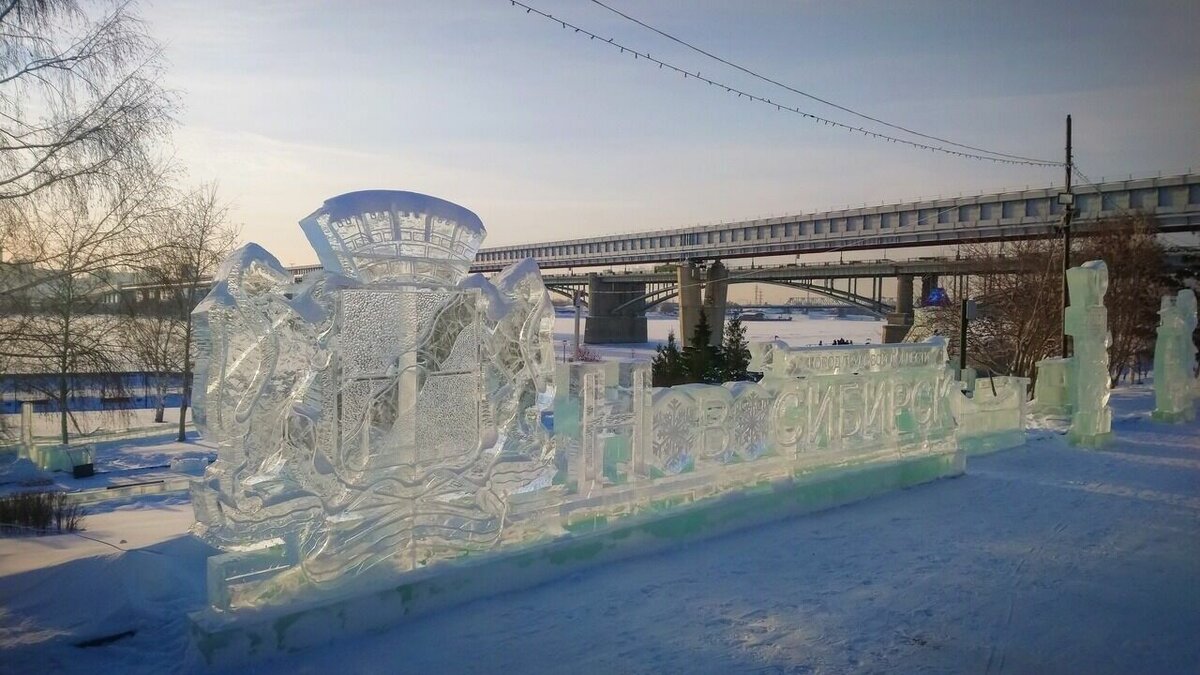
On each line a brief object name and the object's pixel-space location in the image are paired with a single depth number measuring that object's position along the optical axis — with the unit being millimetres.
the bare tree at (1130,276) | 23656
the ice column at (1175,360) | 14375
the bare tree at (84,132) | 8492
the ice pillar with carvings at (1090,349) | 11422
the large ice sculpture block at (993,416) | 11000
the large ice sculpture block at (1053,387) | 14335
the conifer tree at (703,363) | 20828
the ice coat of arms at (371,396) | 4086
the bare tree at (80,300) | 9125
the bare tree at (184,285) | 12982
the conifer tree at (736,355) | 21672
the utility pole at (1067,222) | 16750
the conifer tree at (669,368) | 21375
